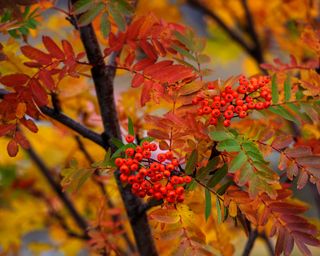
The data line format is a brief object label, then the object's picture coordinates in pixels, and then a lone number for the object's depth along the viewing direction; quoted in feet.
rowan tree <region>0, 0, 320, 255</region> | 7.13
